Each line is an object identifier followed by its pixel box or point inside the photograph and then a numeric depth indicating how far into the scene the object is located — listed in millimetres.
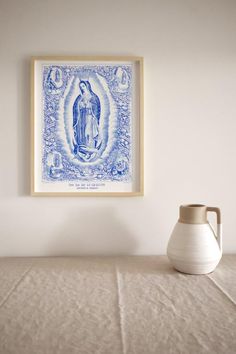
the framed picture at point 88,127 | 1177
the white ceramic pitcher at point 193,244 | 950
